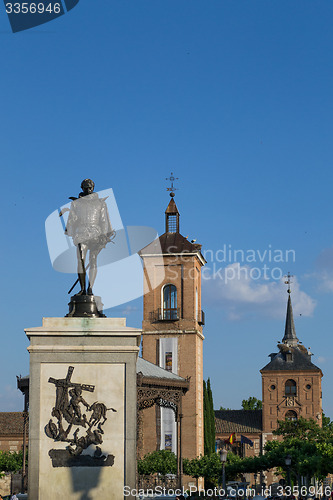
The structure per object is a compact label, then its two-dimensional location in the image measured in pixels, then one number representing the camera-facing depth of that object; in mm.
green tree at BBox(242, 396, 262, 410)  131250
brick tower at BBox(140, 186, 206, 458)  62356
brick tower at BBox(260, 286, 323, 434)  92875
